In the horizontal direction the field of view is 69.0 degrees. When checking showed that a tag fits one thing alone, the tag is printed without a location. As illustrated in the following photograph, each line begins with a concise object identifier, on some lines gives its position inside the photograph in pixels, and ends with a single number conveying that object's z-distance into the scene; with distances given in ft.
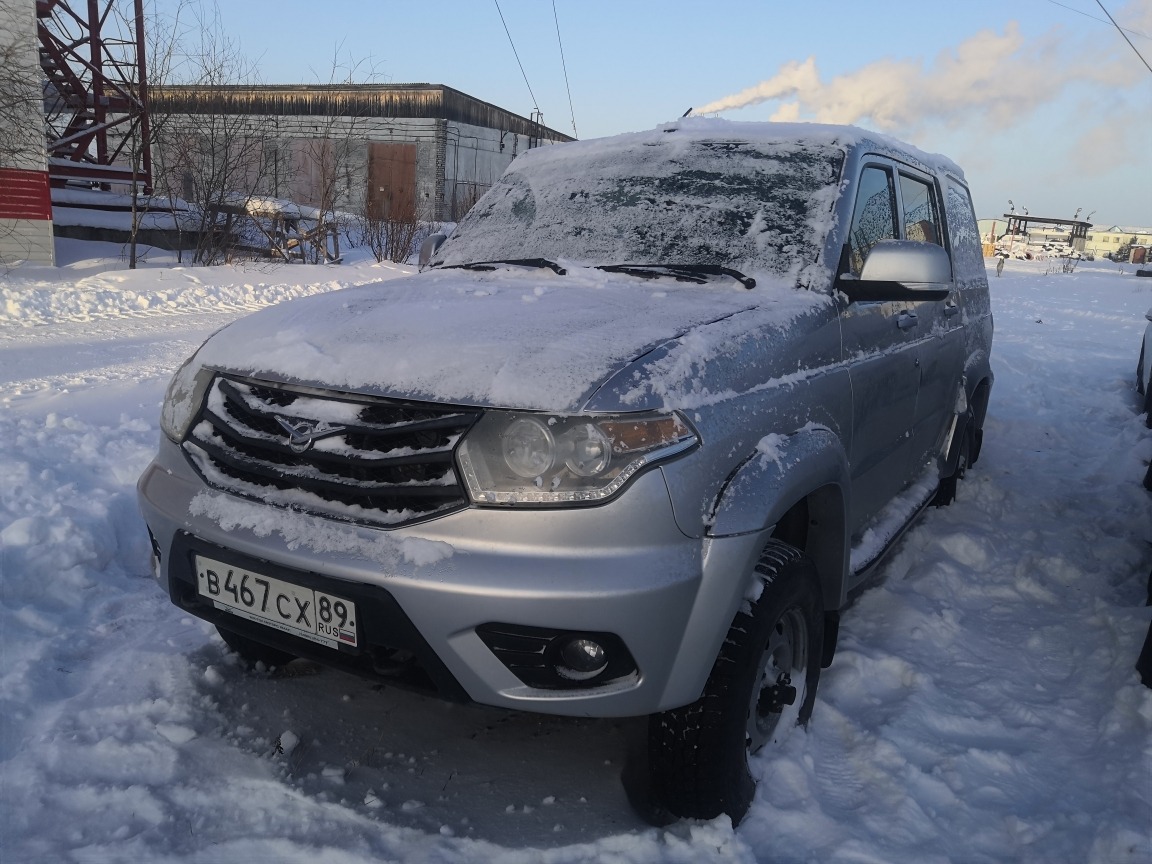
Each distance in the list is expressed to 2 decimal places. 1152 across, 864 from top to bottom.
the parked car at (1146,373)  23.40
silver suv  5.81
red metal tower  46.24
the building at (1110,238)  343.48
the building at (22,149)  36.94
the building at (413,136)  93.66
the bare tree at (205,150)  46.11
